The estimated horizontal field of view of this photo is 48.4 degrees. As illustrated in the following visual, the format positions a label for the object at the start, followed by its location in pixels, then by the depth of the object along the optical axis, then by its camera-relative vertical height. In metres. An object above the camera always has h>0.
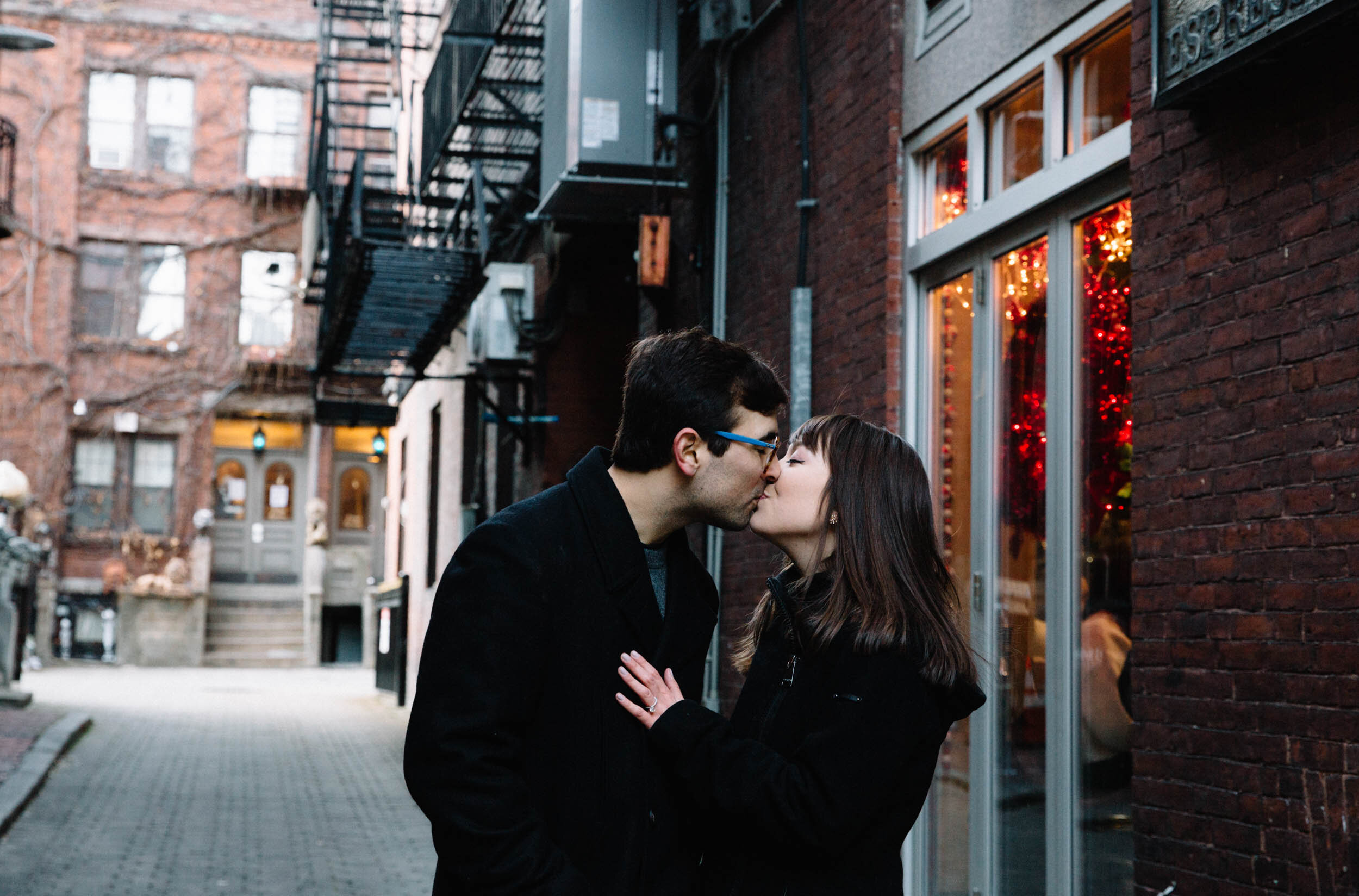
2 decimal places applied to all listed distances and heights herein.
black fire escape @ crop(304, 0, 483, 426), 13.16 +2.32
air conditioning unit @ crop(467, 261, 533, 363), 13.68 +2.05
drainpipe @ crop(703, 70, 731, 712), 9.70 +1.65
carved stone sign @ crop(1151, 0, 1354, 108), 4.13 +1.48
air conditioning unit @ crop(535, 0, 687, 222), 10.03 +2.95
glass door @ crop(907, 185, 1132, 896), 5.66 +0.02
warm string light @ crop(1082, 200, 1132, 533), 5.61 +0.70
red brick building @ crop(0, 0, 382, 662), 32.78 +5.14
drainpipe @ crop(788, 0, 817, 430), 8.02 +1.12
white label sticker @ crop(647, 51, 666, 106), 10.16 +3.09
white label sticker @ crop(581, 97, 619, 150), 10.02 +2.75
